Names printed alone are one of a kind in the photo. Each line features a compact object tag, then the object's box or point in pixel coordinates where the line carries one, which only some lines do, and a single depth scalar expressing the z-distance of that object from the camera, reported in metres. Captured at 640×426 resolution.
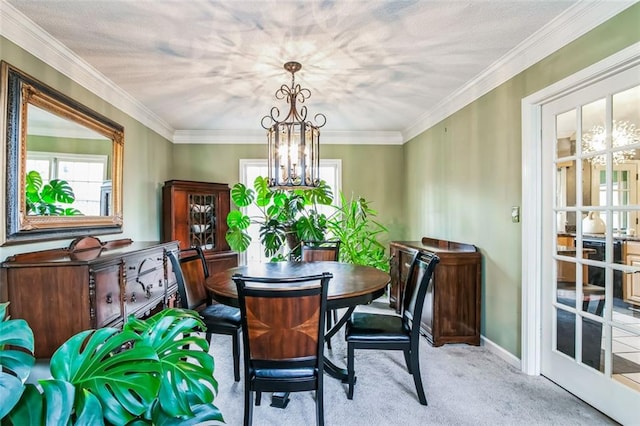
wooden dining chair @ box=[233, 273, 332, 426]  1.68
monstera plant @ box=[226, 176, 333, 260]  4.39
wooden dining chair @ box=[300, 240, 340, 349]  3.54
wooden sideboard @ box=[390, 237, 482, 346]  3.06
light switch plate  2.61
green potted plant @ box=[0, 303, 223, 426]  0.73
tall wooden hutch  4.17
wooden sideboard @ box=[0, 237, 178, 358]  1.96
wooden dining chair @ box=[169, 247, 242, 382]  2.37
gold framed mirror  2.05
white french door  1.86
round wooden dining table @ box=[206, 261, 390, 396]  1.96
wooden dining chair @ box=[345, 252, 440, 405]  2.13
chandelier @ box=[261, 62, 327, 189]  2.40
